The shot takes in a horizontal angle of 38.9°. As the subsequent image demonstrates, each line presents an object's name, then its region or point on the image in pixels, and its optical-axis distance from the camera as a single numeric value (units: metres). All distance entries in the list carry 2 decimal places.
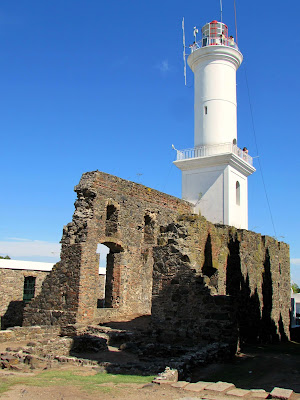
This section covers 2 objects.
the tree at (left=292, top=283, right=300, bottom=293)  69.69
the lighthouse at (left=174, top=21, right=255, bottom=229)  21.59
